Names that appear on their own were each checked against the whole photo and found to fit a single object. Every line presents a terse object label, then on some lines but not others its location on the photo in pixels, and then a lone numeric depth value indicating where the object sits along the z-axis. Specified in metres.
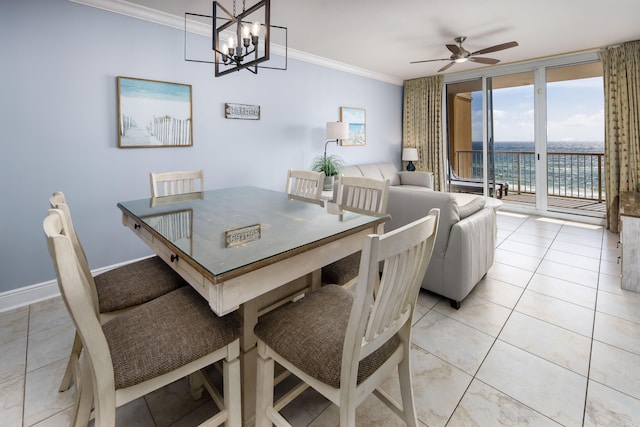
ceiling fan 3.37
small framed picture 4.91
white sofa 2.18
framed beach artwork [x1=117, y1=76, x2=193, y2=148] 2.71
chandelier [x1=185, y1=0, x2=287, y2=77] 1.62
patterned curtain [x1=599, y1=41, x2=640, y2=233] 3.89
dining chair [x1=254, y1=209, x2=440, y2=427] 0.87
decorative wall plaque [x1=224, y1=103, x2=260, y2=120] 3.41
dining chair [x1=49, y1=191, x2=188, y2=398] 1.30
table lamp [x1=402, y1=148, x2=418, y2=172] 5.87
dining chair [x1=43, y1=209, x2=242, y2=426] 0.83
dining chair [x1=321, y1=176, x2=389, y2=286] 1.63
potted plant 4.39
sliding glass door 4.72
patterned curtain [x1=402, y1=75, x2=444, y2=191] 5.70
